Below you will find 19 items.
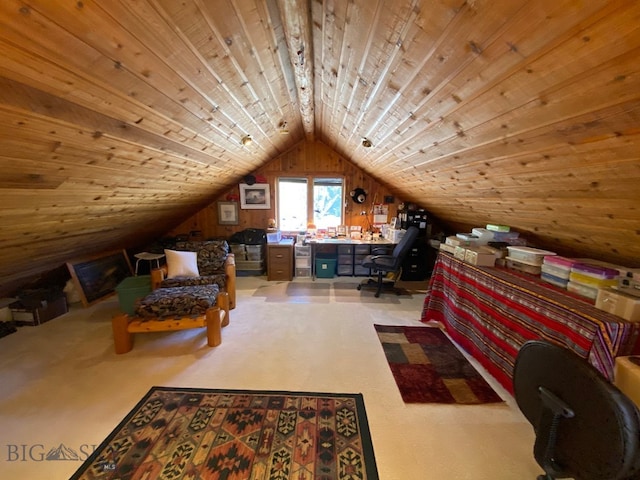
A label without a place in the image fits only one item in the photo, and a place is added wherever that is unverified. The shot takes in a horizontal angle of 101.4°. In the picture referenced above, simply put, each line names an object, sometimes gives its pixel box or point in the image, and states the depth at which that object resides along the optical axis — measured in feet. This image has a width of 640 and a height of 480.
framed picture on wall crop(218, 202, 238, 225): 16.29
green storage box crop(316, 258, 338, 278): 15.15
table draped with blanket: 4.45
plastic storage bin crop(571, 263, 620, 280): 5.23
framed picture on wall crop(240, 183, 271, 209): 16.15
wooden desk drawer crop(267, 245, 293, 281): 14.62
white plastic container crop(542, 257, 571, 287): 6.07
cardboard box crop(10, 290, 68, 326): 9.16
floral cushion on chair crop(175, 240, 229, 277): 11.52
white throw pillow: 10.58
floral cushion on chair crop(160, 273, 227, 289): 9.95
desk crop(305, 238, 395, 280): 14.62
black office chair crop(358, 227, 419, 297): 12.03
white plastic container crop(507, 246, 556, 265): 6.92
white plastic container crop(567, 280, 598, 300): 5.38
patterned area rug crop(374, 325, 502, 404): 6.29
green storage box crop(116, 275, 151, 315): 9.87
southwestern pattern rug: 4.54
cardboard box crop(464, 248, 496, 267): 7.91
